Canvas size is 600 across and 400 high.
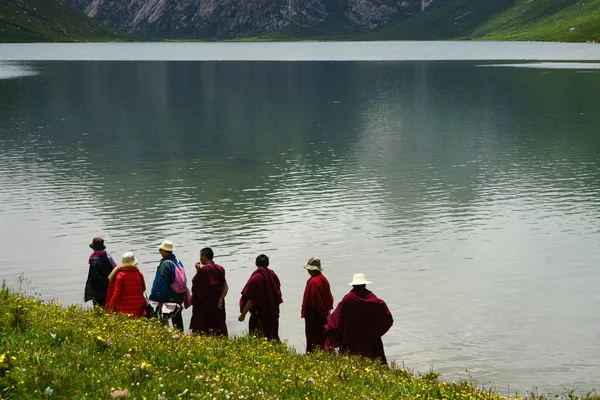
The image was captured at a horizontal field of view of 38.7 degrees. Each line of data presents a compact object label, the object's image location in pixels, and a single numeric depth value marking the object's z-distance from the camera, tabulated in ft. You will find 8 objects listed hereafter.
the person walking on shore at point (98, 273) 75.41
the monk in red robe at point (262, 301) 68.74
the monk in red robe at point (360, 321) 60.29
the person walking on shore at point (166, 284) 70.54
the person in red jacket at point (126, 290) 69.72
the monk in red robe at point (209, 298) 70.54
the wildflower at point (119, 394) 41.65
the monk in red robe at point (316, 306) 65.62
